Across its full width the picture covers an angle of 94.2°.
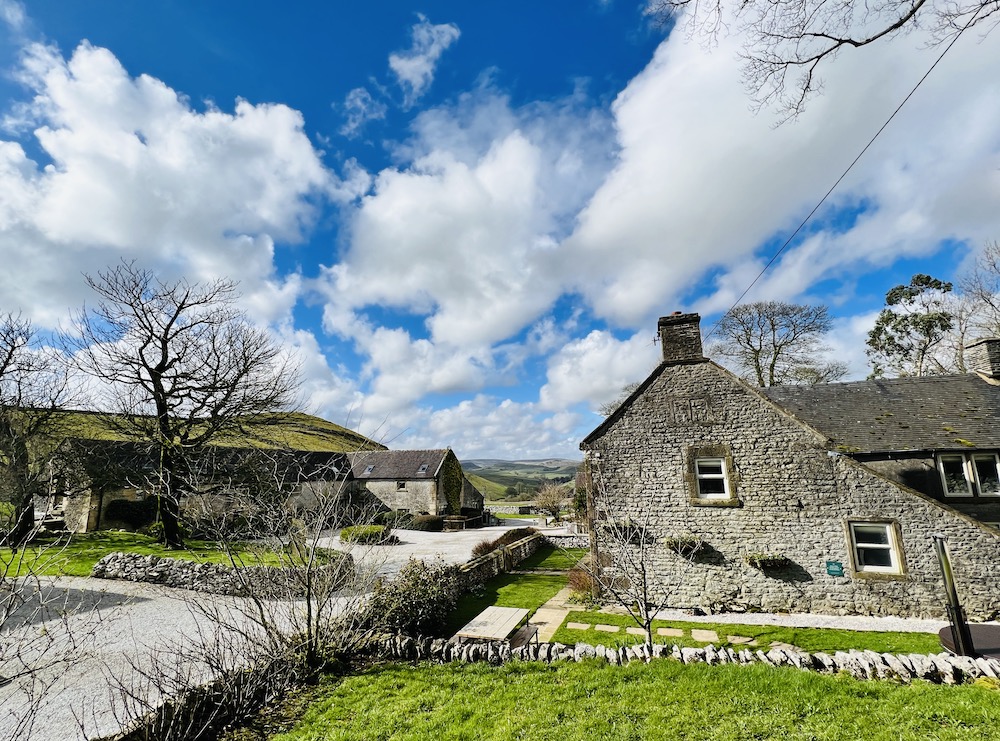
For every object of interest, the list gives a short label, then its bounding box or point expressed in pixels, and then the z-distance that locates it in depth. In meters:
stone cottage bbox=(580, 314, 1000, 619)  11.61
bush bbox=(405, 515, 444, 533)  35.75
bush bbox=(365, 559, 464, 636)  10.41
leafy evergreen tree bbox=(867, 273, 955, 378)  29.23
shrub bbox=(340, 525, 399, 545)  23.32
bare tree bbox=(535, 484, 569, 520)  45.99
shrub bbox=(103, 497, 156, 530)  28.78
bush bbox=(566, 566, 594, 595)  14.03
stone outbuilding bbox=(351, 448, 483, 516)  40.22
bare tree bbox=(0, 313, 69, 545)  20.56
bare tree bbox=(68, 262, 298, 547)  21.05
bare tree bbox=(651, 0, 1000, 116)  5.47
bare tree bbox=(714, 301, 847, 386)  31.33
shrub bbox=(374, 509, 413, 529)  36.59
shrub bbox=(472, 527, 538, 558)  22.00
